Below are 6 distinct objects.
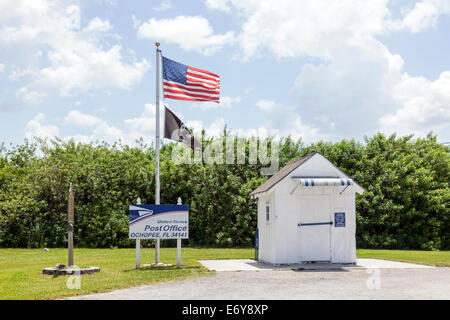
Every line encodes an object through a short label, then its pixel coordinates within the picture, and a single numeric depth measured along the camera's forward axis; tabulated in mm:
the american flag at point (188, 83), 13852
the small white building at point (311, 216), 12938
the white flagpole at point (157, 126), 13320
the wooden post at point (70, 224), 11752
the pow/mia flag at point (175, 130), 13375
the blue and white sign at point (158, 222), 12609
